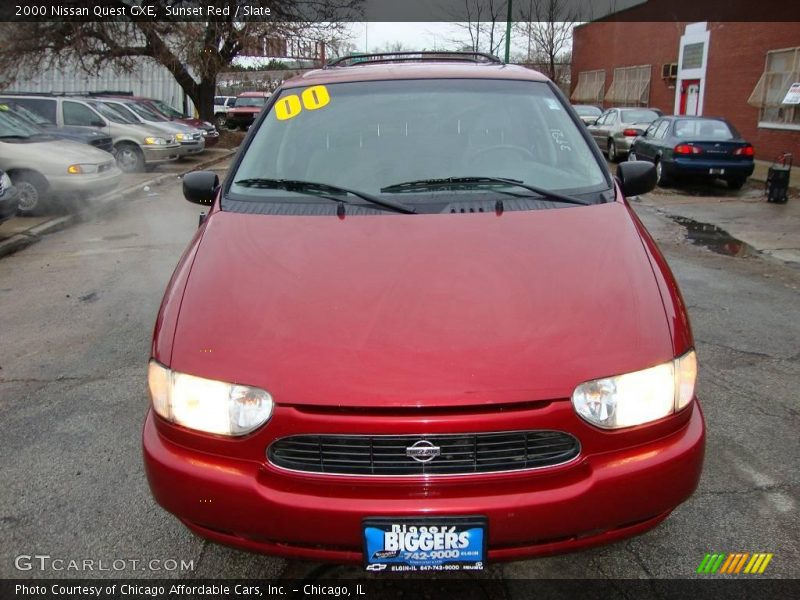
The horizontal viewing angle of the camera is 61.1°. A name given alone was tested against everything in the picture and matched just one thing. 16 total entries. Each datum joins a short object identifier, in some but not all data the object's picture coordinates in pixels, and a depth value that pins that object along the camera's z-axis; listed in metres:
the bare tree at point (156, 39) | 21.98
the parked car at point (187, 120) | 20.50
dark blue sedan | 13.39
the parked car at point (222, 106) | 36.22
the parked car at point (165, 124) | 17.61
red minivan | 1.96
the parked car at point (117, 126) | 15.37
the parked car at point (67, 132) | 12.25
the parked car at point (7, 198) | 8.13
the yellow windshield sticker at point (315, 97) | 3.43
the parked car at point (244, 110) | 29.75
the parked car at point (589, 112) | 24.40
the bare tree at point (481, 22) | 29.84
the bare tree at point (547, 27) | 32.97
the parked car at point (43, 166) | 10.13
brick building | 18.62
